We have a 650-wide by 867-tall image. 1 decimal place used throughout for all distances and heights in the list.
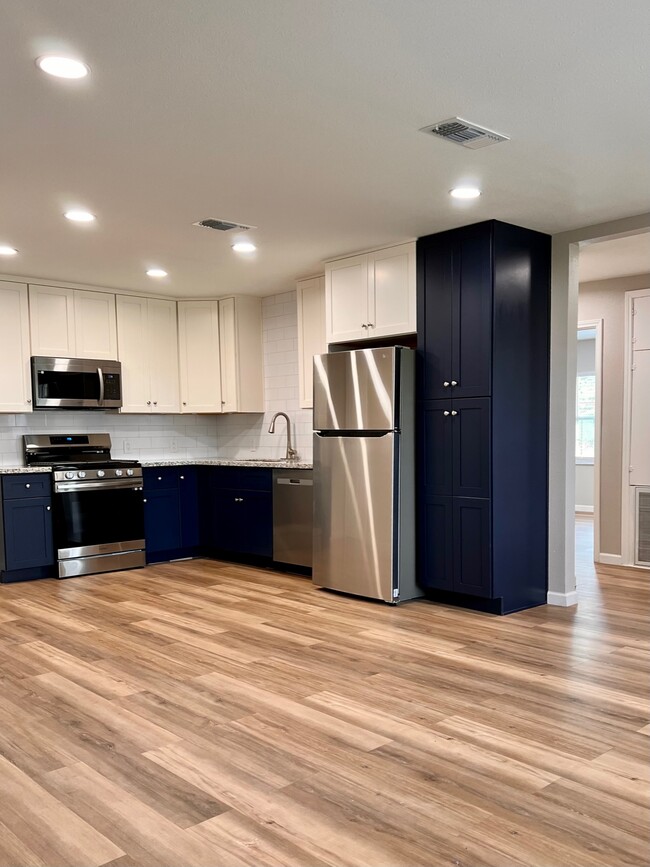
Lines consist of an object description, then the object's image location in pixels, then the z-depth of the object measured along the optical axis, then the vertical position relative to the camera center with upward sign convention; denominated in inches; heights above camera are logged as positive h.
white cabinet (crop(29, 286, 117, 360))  235.6 +25.1
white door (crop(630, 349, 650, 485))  229.5 -10.1
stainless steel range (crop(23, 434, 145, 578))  227.1 -34.1
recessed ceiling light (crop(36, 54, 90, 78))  95.1 +43.6
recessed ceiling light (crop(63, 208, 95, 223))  161.5 +40.5
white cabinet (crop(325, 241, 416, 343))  190.9 +26.7
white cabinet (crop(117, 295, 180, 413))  256.2 +15.6
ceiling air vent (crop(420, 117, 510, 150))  116.2 +42.0
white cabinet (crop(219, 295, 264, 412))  262.5 +15.0
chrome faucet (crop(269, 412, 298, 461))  255.6 -20.2
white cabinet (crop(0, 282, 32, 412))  227.9 +15.5
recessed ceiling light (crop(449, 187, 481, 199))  148.2 +40.7
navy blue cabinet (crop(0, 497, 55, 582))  217.8 -41.8
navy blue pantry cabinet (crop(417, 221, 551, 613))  173.3 -5.4
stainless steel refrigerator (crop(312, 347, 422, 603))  183.2 -19.5
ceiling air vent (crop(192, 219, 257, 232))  170.8 +40.2
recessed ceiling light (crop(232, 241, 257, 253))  191.2 +39.2
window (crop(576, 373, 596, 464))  416.2 -16.9
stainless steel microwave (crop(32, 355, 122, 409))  234.8 +5.1
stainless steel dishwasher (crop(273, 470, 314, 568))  218.1 -36.7
